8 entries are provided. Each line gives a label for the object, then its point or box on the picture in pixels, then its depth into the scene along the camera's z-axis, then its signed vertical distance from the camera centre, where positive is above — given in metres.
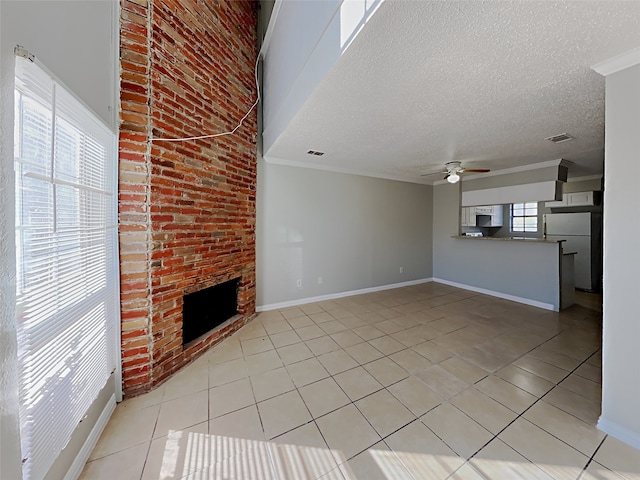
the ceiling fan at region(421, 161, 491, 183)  3.71 +1.09
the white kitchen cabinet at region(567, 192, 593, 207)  4.66 +0.82
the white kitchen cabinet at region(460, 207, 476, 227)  5.04 +0.48
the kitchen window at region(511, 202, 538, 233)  5.93 +0.55
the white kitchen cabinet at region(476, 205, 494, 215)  5.47 +0.68
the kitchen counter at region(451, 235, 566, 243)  3.68 -0.01
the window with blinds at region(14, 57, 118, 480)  0.92 -0.12
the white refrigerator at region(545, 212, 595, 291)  4.66 +0.03
